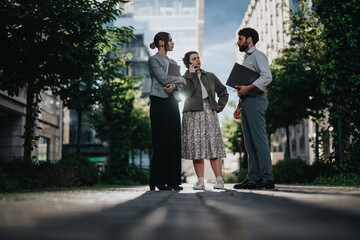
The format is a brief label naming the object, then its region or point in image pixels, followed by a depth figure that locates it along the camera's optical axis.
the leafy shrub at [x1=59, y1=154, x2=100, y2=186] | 10.06
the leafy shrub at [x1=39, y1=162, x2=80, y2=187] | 8.41
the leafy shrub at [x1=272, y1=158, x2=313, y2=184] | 11.52
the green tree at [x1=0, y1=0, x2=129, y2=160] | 7.11
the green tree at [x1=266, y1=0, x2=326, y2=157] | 12.56
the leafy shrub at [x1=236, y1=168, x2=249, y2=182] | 15.33
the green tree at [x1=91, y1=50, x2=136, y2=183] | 15.34
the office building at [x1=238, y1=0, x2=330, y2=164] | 34.16
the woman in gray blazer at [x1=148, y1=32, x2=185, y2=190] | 5.29
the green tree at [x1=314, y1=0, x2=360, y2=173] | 8.70
